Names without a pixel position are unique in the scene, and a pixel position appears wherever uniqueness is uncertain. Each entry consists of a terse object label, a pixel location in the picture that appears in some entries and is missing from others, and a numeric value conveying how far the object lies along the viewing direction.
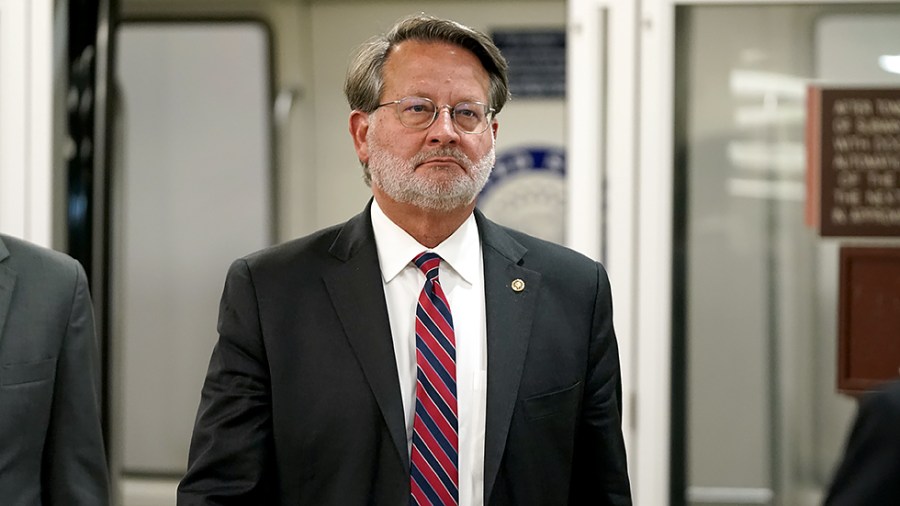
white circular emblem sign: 11.16
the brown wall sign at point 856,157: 7.08
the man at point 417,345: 4.79
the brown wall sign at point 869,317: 7.10
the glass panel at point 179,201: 11.30
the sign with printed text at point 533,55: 11.01
